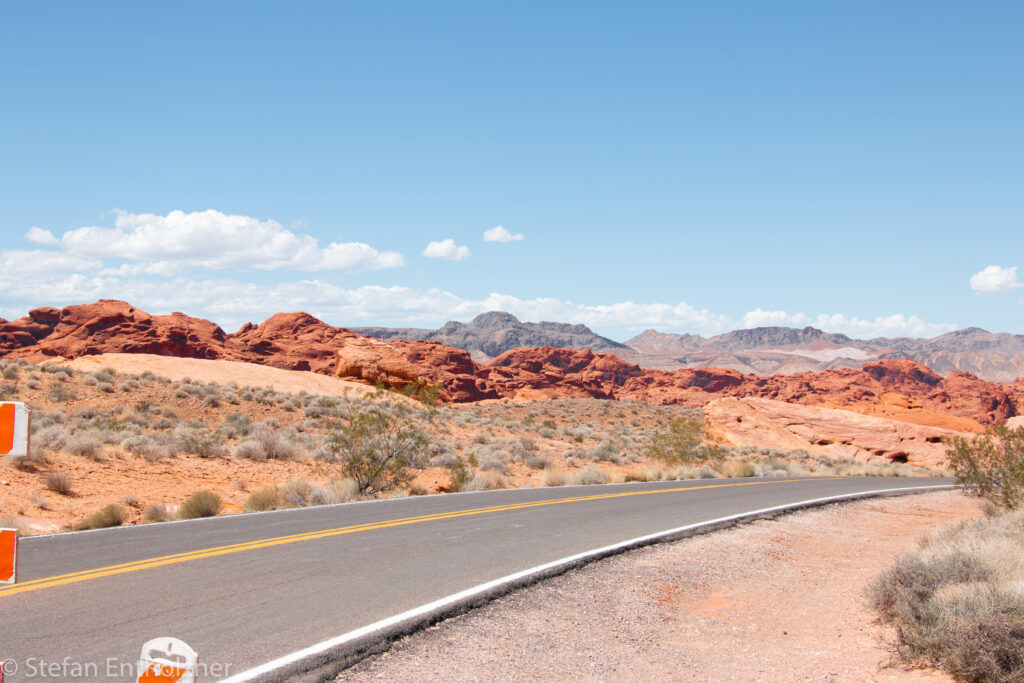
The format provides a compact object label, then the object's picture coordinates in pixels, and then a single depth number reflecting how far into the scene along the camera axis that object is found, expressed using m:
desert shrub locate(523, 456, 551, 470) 25.93
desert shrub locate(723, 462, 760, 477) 27.14
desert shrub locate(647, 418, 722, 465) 29.98
